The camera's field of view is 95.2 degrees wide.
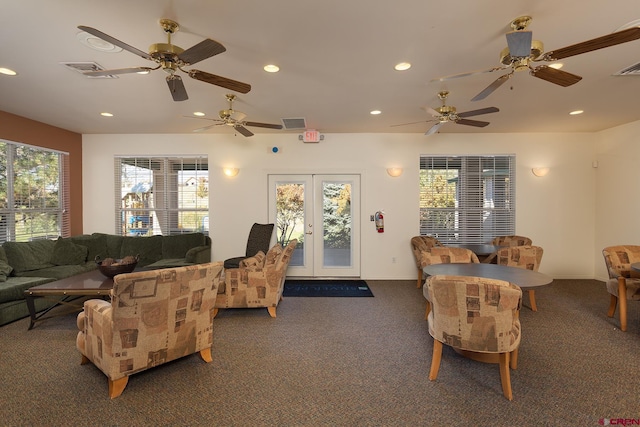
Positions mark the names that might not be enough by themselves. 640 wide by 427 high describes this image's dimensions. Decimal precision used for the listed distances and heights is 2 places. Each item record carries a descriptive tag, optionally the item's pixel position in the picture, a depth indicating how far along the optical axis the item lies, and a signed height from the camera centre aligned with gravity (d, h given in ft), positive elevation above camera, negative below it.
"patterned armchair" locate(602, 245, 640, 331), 10.65 -2.74
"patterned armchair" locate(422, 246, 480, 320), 11.79 -2.01
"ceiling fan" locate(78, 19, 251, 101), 6.48 +3.66
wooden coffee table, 10.08 -2.76
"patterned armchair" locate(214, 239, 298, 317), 11.68 -3.11
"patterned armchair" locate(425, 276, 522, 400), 6.64 -2.52
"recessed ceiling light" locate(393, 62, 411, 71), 9.59 +4.72
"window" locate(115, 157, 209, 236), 18.83 +0.98
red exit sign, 17.80 +4.47
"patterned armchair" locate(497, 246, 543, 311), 12.27 -2.10
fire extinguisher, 18.17 -0.82
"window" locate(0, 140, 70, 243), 14.66 +0.94
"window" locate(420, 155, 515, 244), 18.65 +0.62
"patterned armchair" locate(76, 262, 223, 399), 6.82 -2.79
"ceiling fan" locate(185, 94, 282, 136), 12.06 +3.80
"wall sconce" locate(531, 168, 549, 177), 18.11 +2.23
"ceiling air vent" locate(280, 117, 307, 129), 15.58 +4.68
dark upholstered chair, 16.74 -1.75
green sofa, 11.71 -2.49
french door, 18.67 -0.75
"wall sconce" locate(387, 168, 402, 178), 18.28 +2.26
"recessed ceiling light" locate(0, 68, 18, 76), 9.89 +4.77
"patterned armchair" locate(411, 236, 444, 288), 16.46 -2.11
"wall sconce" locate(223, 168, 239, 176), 18.33 +2.37
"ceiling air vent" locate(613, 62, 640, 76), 9.71 +4.64
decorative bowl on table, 10.76 -2.12
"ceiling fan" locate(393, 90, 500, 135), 11.24 +3.71
